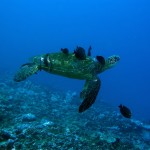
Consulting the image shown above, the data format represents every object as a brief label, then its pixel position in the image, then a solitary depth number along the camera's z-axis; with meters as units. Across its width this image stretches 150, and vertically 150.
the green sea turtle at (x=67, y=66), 5.01
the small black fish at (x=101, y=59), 5.30
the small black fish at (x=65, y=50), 5.26
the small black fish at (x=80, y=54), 5.01
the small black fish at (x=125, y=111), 5.72
